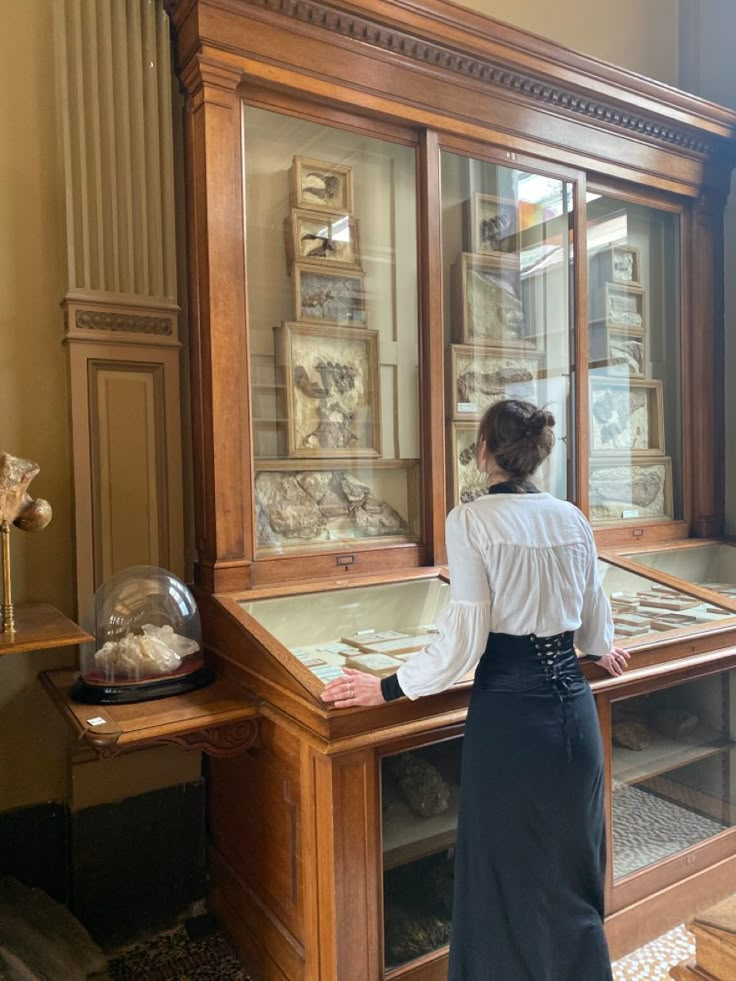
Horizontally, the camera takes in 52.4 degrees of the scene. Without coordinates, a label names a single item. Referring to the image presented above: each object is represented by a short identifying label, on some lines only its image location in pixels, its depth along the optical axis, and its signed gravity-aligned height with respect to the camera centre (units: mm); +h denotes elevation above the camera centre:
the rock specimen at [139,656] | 2109 -549
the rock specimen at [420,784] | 2051 -927
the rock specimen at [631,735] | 2522 -975
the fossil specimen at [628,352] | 3670 +502
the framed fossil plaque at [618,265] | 3580 +921
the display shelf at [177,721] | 1854 -671
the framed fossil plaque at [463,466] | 3053 -37
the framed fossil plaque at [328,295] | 2734 +620
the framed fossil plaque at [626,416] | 3596 +185
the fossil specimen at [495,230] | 3189 +973
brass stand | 1943 -330
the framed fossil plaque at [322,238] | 2699 +821
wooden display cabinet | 2062 +297
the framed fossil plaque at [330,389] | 2711 +266
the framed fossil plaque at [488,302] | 3104 +661
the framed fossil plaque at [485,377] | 3086 +339
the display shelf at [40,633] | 1818 -430
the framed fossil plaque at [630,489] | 3551 -175
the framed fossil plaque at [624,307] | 3658 +728
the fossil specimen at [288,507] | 2629 -166
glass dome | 2084 -520
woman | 1698 -616
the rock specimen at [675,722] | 2678 -992
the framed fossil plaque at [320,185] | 2705 +1016
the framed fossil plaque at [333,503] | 2635 -161
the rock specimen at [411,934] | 2047 -1346
